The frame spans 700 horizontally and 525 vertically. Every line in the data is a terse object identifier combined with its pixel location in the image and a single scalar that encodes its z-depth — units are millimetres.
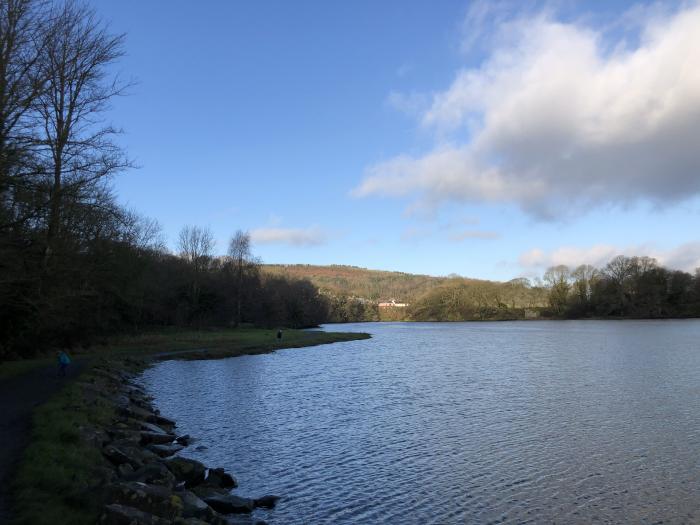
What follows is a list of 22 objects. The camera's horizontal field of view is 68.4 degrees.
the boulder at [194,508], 9487
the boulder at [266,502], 11723
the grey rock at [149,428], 17266
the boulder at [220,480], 12812
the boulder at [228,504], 11117
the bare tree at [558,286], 140750
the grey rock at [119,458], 12207
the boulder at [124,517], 7539
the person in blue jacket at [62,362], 23203
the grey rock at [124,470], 11198
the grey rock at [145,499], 8352
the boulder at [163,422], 19250
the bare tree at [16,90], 14789
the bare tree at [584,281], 136125
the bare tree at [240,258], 92031
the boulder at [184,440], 17078
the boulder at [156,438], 16039
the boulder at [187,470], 12531
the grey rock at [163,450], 15148
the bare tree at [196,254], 91625
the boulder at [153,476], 10641
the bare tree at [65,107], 16766
